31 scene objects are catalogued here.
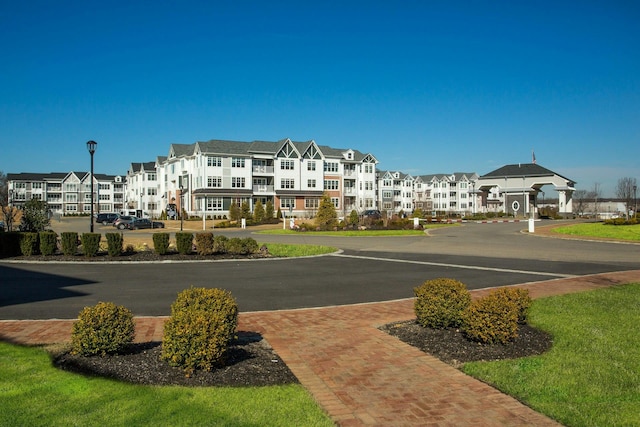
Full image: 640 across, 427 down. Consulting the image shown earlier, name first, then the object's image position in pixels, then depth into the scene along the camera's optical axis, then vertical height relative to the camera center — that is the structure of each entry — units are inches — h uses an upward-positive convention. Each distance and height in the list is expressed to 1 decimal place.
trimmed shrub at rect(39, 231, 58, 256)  823.1 -42.6
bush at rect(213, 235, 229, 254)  878.4 -53.8
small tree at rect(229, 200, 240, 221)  2354.8 +5.2
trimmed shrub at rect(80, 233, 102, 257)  807.1 -43.4
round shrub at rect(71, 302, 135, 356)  243.8 -56.9
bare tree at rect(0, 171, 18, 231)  1272.5 +105.6
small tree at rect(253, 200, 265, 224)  2386.8 +4.0
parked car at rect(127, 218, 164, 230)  2071.9 -36.6
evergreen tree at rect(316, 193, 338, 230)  1713.8 -10.9
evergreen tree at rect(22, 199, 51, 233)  1096.8 +1.8
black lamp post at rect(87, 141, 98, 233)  1110.4 +155.1
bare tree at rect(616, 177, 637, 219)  2783.0 +118.1
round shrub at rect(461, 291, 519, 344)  272.5 -60.5
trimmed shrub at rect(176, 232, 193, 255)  830.5 -45.1
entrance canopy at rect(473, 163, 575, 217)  2778.1 +141.0
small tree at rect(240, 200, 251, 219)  2331.9 +9.2
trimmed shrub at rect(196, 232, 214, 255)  823.7 -46.9
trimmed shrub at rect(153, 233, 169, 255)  826.8 -46.0
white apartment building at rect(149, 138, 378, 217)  2637.8 +217.5
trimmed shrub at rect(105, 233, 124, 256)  803.4 -43.9
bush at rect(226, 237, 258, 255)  850.1 -54.8
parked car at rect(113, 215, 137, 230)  2096.8 -27.0
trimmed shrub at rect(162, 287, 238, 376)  224.7 -56.6
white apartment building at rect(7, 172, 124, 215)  4616.1 +259.0
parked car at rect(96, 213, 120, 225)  2499.5 -10.8
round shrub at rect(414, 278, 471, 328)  305.6 -56.6
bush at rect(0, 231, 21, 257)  832.3 -43.0
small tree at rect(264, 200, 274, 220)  2483.6 +13.5
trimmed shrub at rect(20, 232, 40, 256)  828.6 -42.0
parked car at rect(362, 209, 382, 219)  2439.2 +1.5
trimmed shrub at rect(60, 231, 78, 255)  828.0 -44.0
